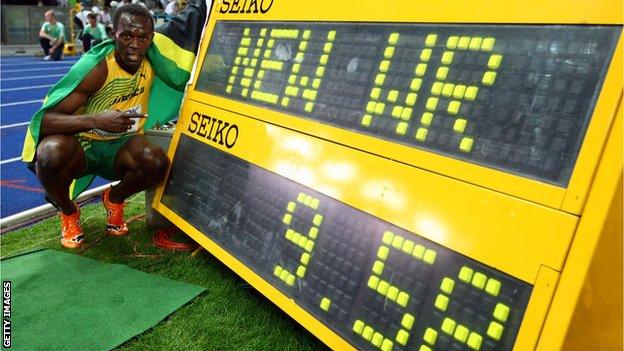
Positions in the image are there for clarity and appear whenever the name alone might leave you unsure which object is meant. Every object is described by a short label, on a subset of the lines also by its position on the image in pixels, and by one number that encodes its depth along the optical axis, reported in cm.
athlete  251
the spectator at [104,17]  1563
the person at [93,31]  1298
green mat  185
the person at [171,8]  837
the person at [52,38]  1372
